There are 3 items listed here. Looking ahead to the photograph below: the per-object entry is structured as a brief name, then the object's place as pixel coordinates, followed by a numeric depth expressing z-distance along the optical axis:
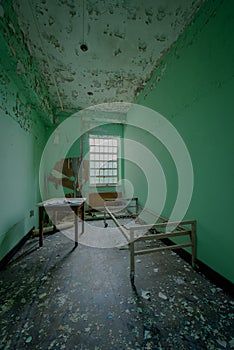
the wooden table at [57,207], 2.14
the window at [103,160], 4.76
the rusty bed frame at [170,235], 1.55
